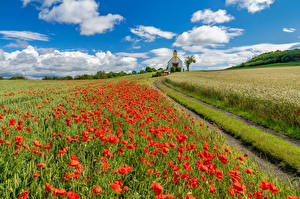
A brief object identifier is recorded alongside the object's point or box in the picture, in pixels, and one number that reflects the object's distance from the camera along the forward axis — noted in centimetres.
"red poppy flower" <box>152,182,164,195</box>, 135
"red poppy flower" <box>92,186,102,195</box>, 135
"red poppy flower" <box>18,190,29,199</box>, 136
